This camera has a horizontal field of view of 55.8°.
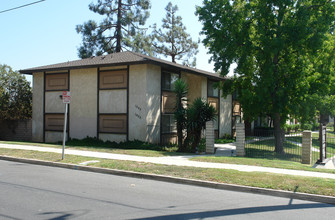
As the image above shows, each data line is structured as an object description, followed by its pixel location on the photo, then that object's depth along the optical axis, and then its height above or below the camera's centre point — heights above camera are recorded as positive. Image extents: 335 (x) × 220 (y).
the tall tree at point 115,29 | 37.09 +10.87
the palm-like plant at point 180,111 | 18.02 +0.63
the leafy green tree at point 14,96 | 25.34 +2.00
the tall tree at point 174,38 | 46.31 +12.19
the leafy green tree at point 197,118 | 17.53 +0.24
